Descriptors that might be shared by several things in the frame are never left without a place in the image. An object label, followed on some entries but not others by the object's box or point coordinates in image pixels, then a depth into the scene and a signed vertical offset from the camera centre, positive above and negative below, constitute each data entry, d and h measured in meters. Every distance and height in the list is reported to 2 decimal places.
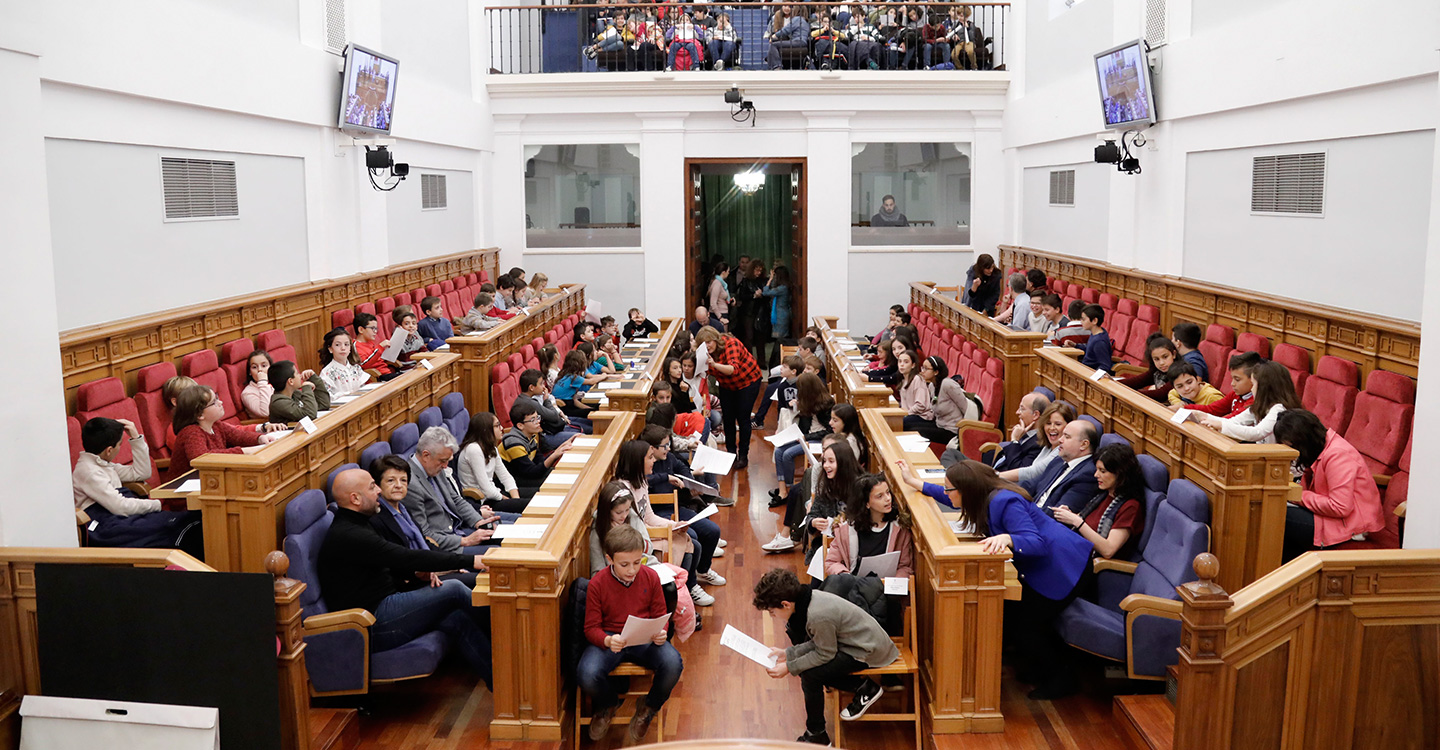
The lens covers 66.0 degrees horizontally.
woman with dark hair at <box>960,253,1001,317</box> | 12.10 -0.77
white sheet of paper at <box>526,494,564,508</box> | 5.04 -1.30
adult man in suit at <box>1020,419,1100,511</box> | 5.23 -1.22
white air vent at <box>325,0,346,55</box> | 9.68 +1.67
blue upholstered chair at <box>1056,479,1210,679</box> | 4.50 -1.58
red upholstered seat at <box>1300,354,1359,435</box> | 6.40 -1.03
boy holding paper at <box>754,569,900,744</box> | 4.45 -1.74
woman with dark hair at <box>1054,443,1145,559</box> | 4.97 -1.30
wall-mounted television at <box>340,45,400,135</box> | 9.72 +1.13
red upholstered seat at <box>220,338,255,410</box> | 7.50 -1.00
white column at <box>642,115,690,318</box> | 14.85 +0.06
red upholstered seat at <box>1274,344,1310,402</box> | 7.02 -0.94
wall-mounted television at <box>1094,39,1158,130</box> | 9.42 +1.12
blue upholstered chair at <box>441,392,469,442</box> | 7.24 -1.30
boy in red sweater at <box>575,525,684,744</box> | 4.51 -1.68
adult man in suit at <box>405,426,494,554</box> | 5.49 -1.47
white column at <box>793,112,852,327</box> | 14.94 -0.15
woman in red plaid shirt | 9.33 -1.36
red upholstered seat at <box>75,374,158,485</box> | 5.89 -1.00
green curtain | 17.69 -0.08
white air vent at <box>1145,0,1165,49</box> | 9.50 +1.65
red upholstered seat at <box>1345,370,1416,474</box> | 5.78 -1.09
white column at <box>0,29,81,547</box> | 4.20 -0.43
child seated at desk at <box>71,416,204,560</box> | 5.06 -1.36
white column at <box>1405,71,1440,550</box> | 4.34 -0.83
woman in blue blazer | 4.71 -1.44
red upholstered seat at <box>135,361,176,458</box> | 6.45 -1.11
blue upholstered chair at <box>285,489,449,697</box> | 4.50 -1.74
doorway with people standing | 15.17 -0.46
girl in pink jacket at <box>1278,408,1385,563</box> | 4.87 -1.22
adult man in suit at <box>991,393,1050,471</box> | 6.46 -1.31
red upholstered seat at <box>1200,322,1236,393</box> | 7.95 -0.95
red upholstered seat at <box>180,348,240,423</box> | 7.04 -1.00
